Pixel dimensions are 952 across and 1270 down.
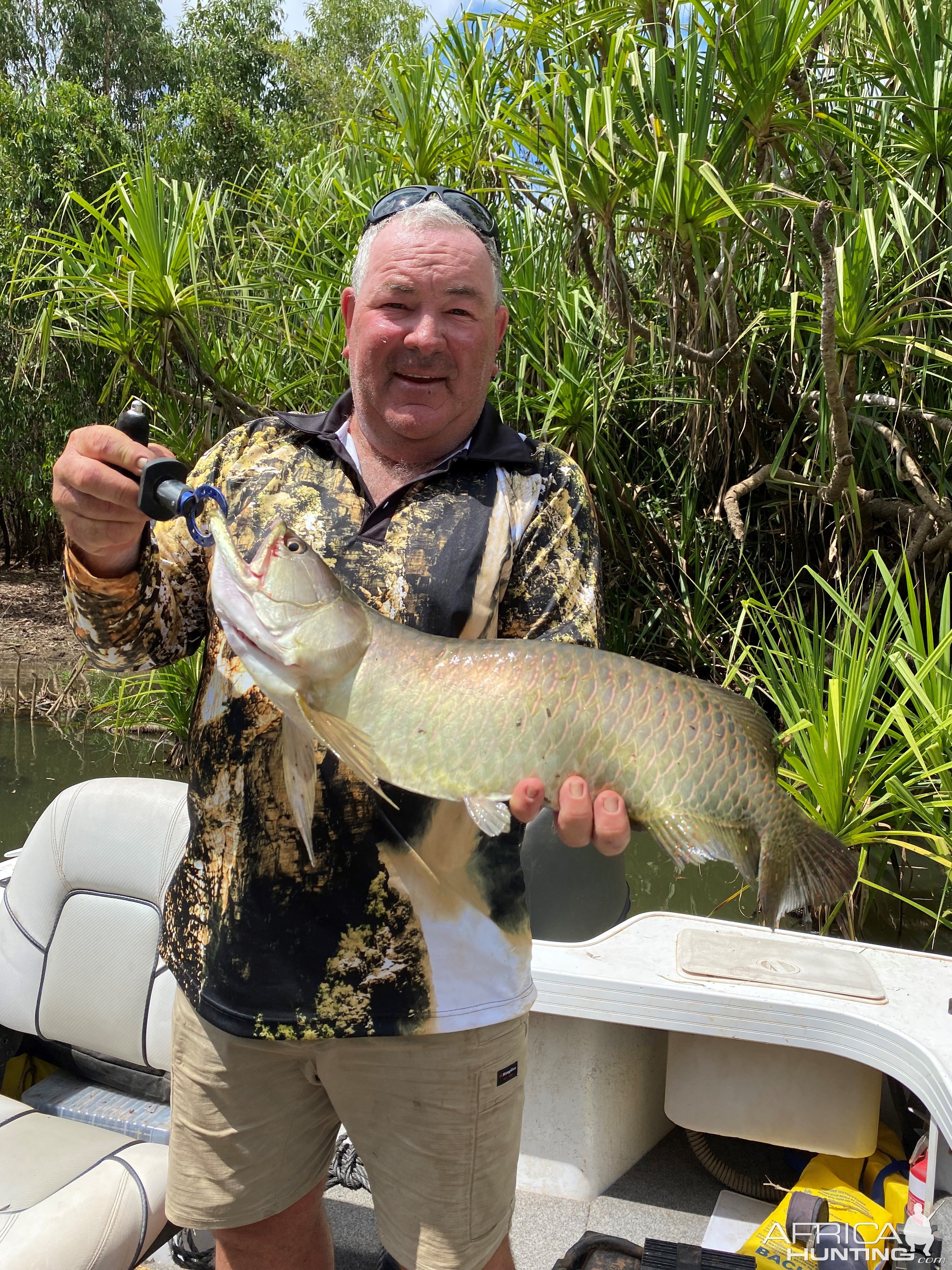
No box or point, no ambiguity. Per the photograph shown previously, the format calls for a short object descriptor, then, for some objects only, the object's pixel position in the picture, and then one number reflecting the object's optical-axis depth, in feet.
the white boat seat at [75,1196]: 6.35
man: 5.22
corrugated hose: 8.93
